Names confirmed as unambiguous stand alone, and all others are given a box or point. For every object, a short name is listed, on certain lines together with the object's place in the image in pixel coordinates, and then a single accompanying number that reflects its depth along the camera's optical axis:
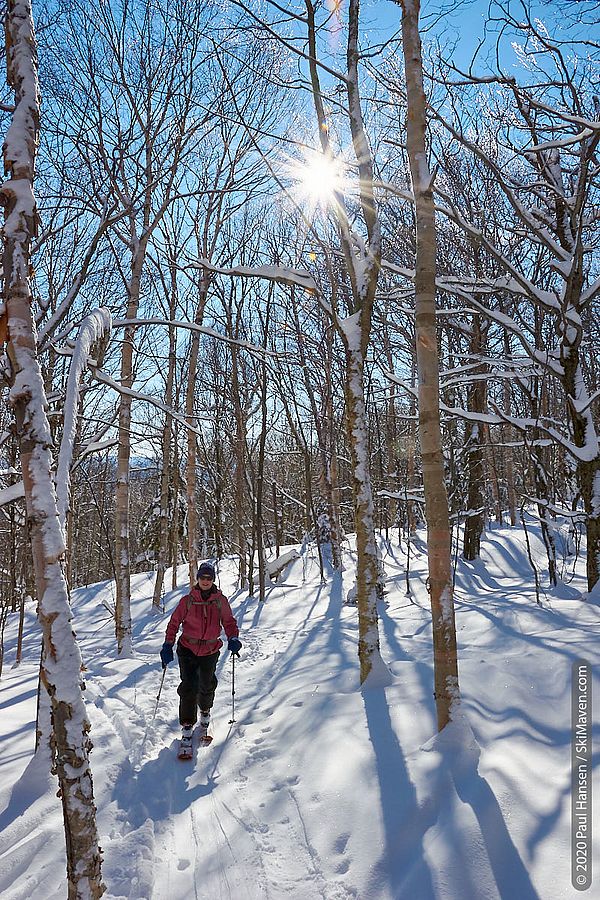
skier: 5.40
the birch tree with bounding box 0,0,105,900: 2.42
